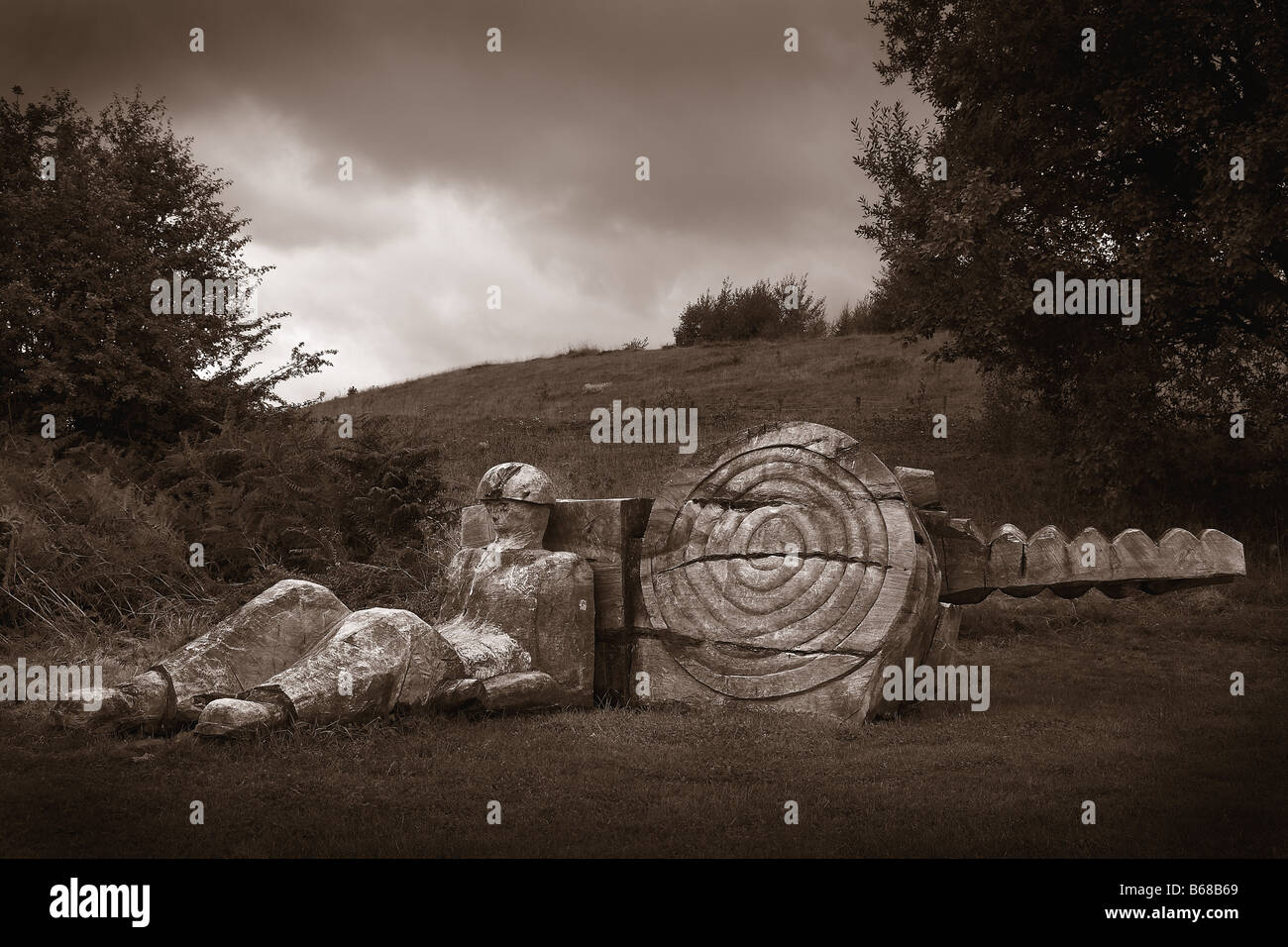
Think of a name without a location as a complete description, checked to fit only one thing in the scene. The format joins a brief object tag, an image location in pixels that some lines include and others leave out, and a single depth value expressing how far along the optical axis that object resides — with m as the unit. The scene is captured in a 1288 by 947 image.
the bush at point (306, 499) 11.59
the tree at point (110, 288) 13.88
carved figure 6.07
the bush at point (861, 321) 30.56
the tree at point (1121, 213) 11.59
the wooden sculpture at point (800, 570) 6.91
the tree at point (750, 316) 33.84
